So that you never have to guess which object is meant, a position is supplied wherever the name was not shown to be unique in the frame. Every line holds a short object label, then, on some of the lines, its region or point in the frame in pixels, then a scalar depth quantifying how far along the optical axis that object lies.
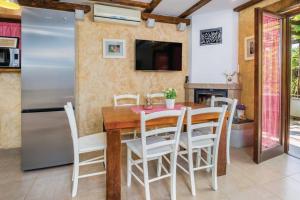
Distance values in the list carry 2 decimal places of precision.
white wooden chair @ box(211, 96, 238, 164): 2.59
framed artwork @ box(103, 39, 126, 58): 3.71
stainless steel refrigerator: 2.50
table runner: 2.41
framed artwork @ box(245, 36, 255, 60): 3.62
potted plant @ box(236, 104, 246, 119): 3.67
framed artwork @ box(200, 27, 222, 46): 4.02
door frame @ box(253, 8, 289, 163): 2.69
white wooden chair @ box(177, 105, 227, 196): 1.99
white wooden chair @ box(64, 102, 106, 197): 2.00
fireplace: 3.83
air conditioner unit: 3.38
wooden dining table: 1.86
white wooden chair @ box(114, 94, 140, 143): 3.70
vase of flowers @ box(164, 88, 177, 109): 2.65
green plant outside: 4.47
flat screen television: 3.85
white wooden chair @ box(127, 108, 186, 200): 1.74
